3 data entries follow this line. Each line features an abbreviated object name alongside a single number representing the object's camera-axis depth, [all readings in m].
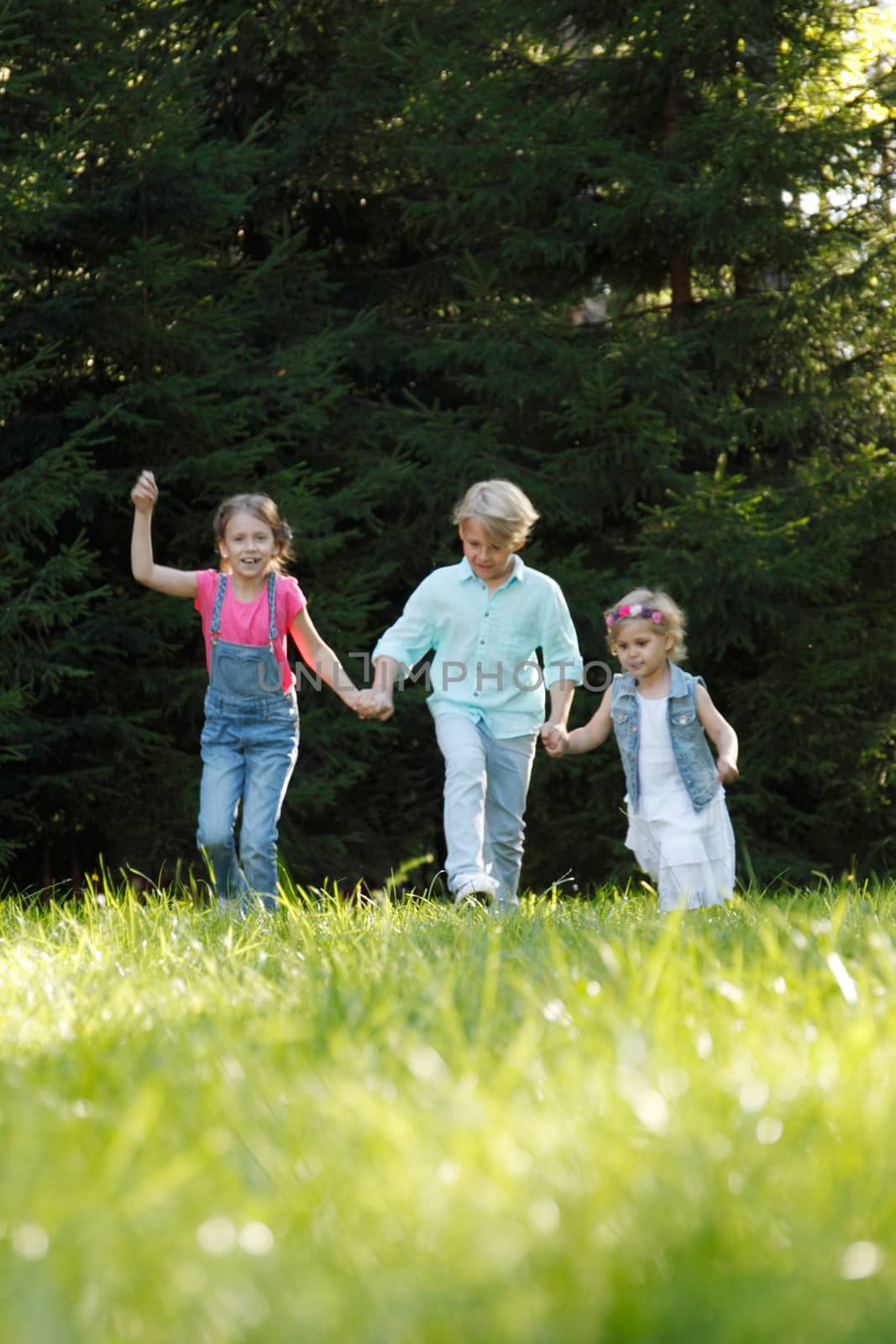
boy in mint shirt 12.02
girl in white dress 11.27
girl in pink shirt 12.05
